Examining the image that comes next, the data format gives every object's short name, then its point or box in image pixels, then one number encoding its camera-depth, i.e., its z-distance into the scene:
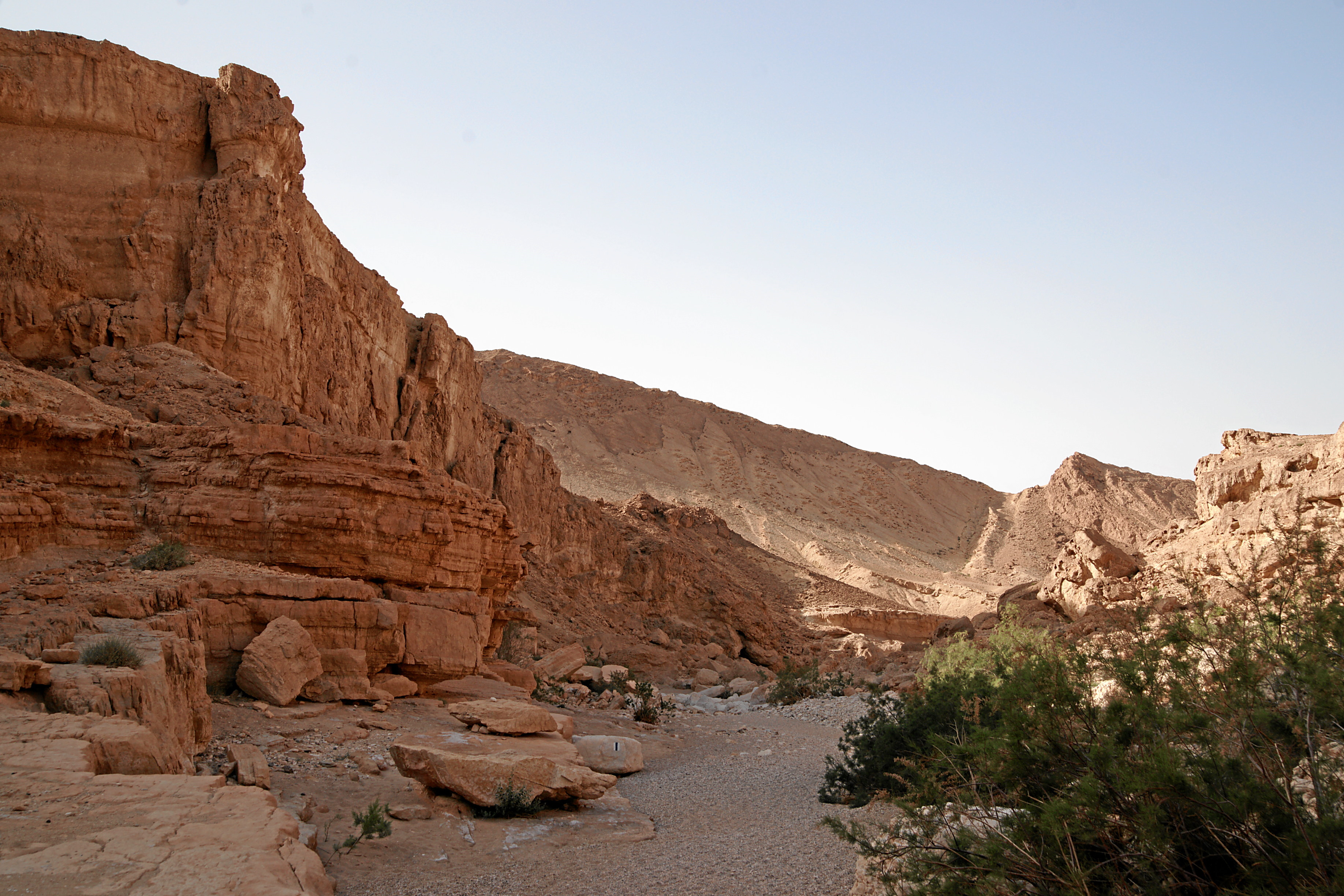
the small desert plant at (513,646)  23.78
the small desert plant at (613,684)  20.66
